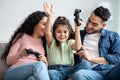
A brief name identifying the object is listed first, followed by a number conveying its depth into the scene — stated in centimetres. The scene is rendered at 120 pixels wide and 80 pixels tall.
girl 213
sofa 219
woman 191
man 218
